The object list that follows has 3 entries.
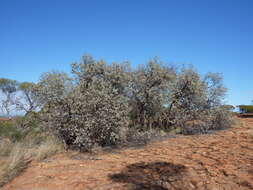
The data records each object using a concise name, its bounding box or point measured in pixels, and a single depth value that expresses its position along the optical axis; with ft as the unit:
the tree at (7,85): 58.03
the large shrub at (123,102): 19.40
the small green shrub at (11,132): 21.70
